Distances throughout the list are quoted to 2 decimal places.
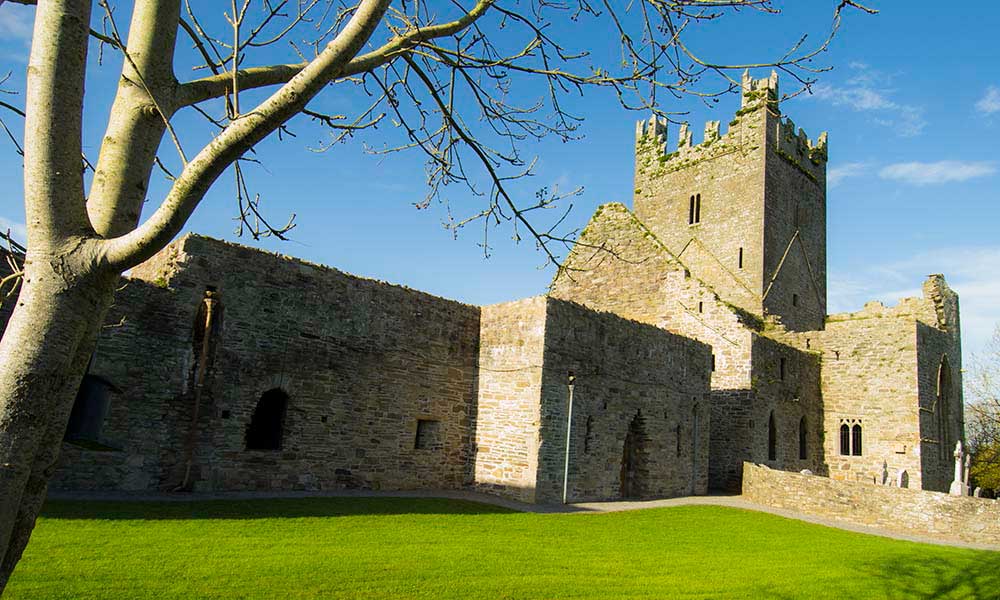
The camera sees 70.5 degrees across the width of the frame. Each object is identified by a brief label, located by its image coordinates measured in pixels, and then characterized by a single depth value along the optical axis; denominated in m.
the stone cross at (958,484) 20.85
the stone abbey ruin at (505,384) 12.93
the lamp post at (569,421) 17.26
